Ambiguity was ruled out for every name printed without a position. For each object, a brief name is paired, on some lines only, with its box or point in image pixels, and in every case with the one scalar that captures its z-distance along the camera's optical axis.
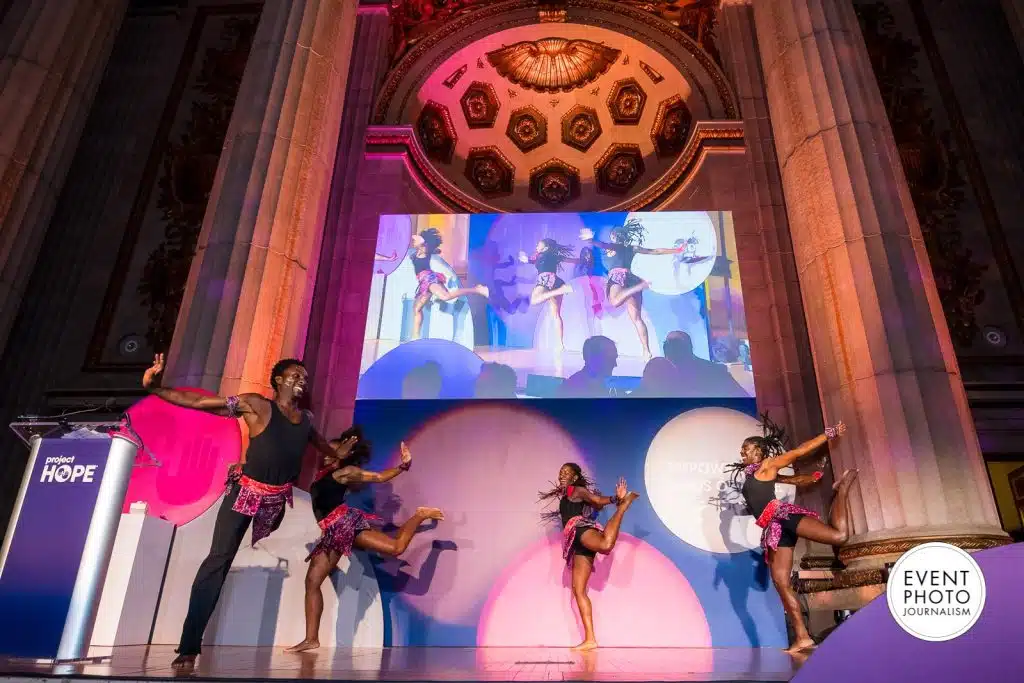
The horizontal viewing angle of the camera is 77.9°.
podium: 3.05
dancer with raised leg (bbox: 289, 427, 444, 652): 4.92
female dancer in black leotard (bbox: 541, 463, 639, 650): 5.37
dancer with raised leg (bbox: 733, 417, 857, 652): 5.02
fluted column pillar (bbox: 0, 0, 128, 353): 7.81
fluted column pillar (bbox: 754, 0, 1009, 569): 5.09
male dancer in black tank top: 3.52
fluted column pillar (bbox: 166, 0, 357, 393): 6.05
